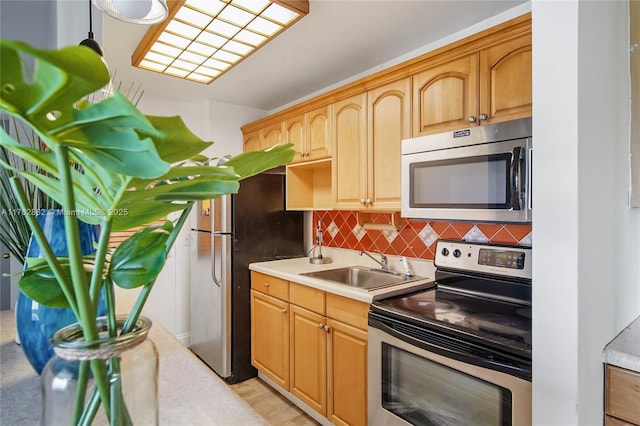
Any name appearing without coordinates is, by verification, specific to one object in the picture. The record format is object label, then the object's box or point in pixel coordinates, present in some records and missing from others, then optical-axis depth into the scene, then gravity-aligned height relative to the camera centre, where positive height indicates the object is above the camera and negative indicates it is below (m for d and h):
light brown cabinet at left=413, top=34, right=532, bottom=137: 1.55 +0.63
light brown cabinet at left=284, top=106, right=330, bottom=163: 2.58 +0.64
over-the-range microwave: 1.46 +0.19
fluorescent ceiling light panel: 1.69 +1.04
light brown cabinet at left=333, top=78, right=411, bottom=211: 2.08 +0.45
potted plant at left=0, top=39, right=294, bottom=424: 0.24 +0.03
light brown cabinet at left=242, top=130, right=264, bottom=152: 3.26 +0.73
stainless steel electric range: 1.25 -0.54
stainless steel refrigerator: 2.74 -0.34
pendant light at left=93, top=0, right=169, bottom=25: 1.00 +0.62
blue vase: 0.63 -0.19
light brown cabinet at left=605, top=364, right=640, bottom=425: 1.05 -0.58
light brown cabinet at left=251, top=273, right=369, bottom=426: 1.90 -0.87
